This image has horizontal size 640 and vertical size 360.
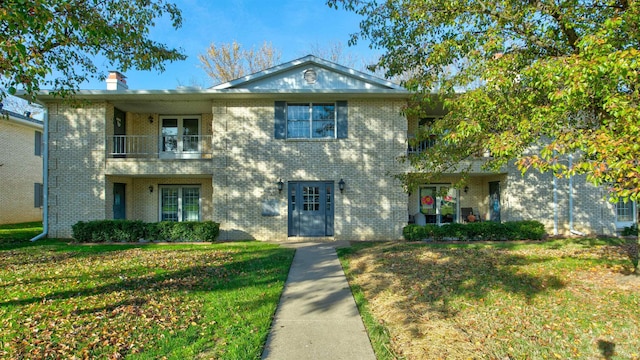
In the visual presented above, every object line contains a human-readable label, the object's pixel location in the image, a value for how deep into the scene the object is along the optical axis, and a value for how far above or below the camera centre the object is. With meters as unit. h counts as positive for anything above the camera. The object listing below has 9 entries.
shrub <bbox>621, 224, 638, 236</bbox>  13.40 -1.71
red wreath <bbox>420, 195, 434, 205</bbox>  14.98 -0.60
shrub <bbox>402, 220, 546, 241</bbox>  12.38 -1.59
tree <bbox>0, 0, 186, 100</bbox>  5.23 +3.15
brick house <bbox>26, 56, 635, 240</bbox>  13.20 +0.98
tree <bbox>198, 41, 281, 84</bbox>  28.42 +9.82
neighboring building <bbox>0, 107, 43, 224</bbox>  18.91 +0.96
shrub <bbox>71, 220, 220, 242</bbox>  12.38 -1.55
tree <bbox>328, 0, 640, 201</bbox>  4.20 +1.56
